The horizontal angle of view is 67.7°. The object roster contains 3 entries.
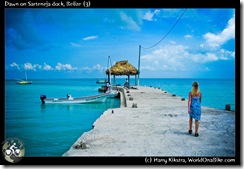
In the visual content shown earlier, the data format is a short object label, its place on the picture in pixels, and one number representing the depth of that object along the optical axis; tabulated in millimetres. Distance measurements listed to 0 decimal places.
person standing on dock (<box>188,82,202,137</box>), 4783
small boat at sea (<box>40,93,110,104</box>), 17925
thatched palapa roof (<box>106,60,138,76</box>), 28002
